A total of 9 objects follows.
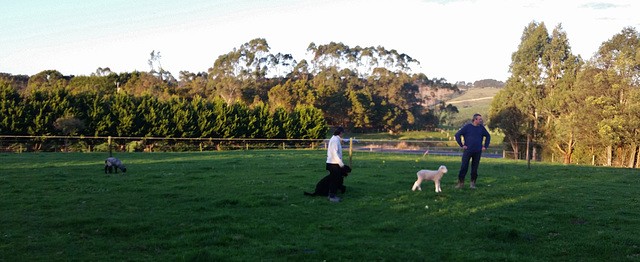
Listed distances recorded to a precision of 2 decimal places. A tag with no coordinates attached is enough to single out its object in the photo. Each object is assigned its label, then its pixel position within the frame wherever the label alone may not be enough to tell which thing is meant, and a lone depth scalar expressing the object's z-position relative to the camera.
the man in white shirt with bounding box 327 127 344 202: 10.98
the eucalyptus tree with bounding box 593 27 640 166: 37.41
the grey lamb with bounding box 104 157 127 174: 17.33
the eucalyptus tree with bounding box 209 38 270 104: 86.16
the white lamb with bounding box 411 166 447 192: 12.25
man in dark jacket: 12.55
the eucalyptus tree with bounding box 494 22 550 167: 55.27
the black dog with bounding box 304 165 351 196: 11.75
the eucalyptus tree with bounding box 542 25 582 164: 45.00
